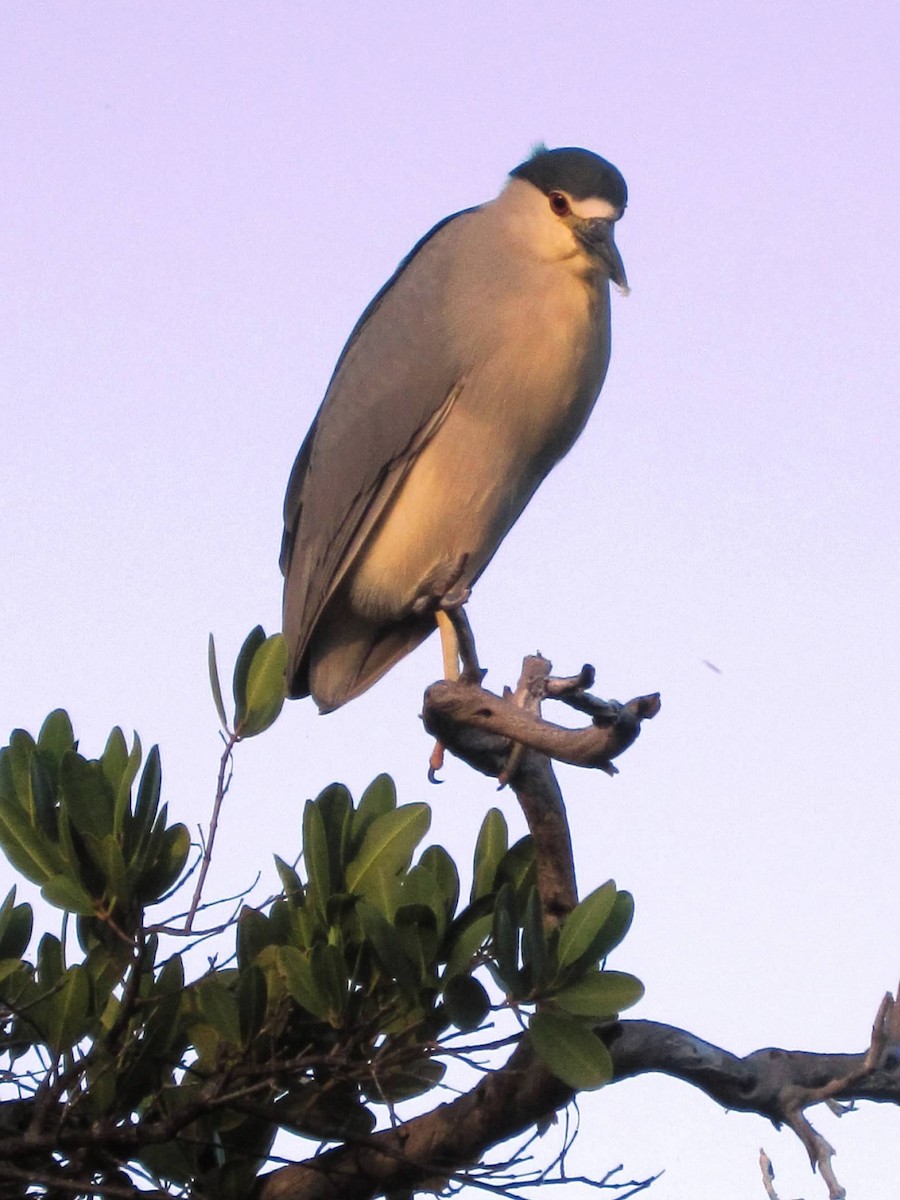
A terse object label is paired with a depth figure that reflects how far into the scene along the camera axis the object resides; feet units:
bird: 26.21
